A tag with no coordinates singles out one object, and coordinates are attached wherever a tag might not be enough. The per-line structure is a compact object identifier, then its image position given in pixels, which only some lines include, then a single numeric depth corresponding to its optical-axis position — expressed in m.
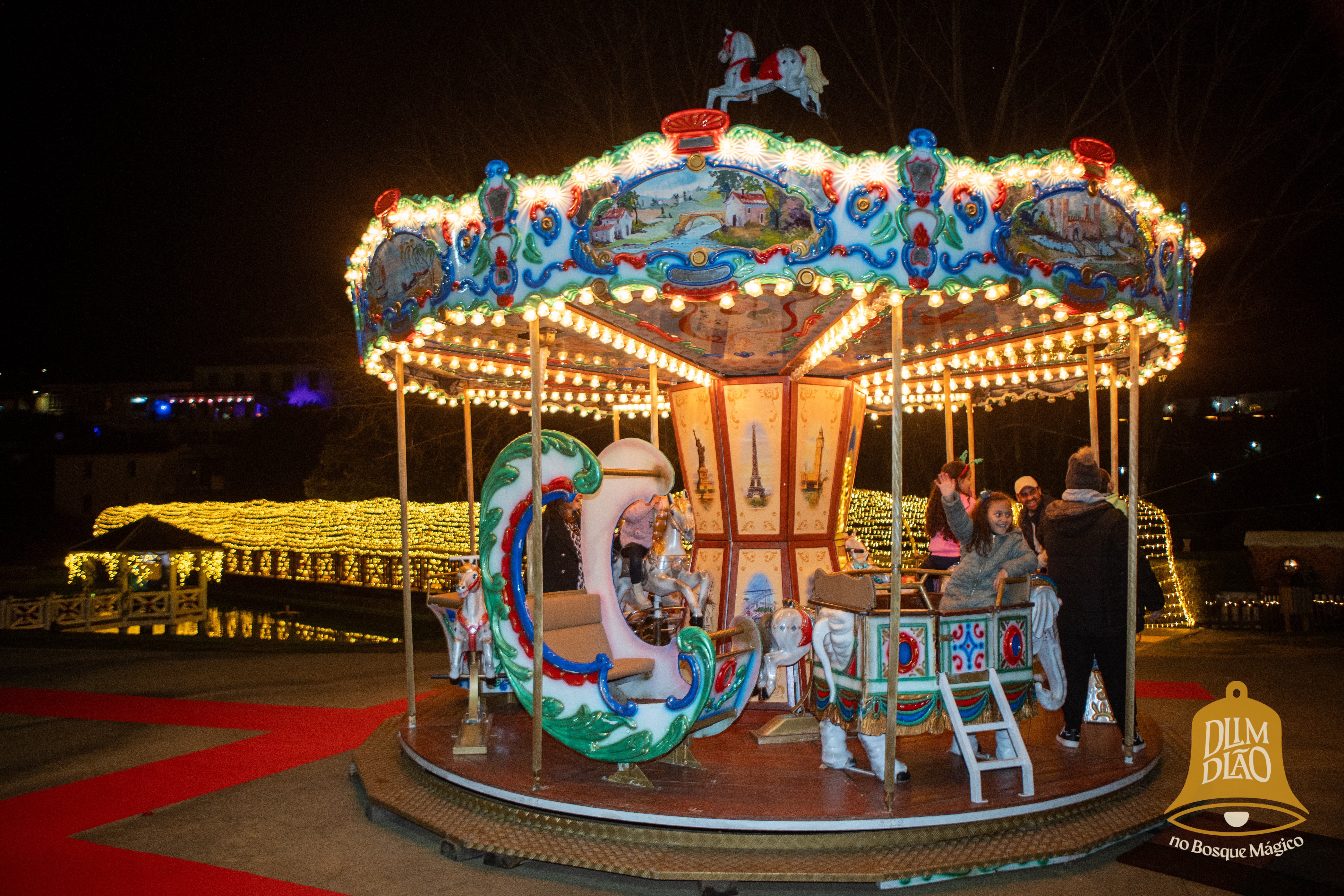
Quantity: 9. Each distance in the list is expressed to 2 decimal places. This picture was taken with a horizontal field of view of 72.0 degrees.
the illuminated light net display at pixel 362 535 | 15.45
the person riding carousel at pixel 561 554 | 8.60
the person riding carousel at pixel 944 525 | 5.96
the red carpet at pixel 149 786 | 4.12
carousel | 4.25
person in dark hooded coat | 5.20
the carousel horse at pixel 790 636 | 4.88
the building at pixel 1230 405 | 27.77
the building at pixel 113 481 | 41.66
